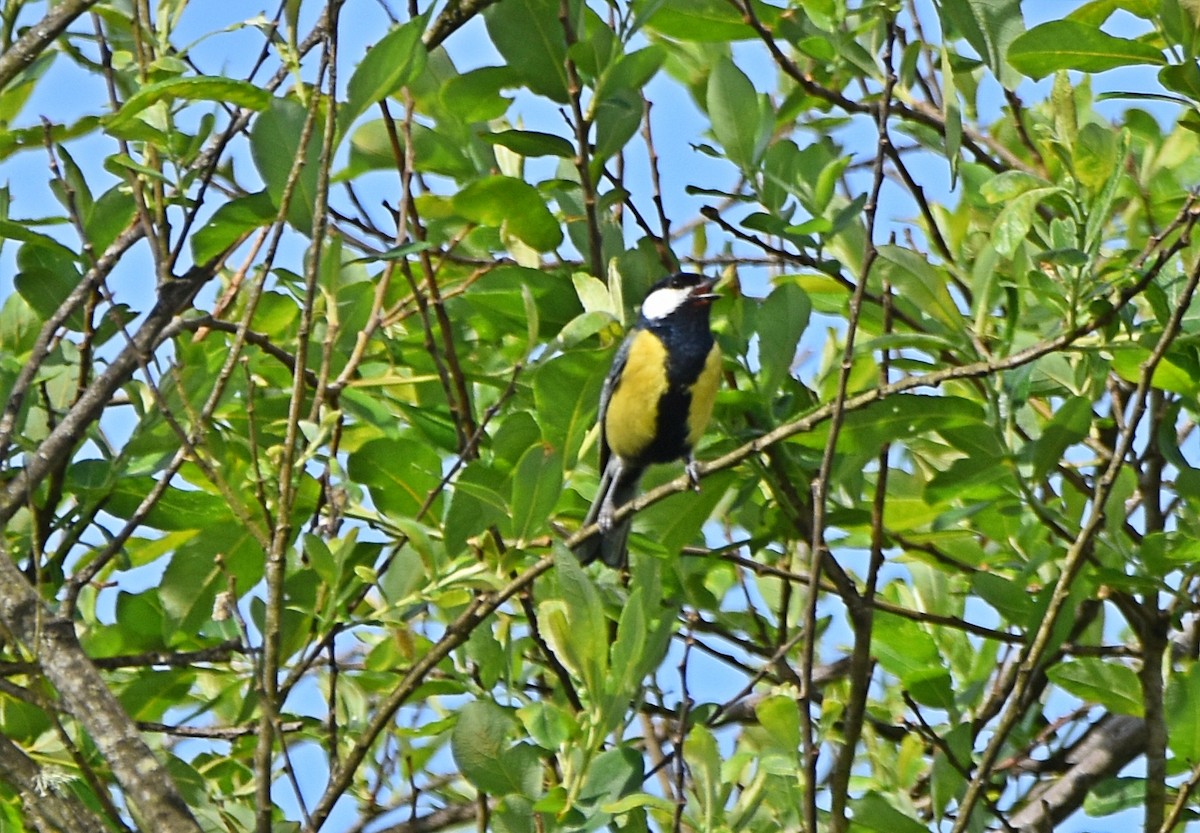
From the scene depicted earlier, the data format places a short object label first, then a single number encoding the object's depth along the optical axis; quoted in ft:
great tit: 22.47
